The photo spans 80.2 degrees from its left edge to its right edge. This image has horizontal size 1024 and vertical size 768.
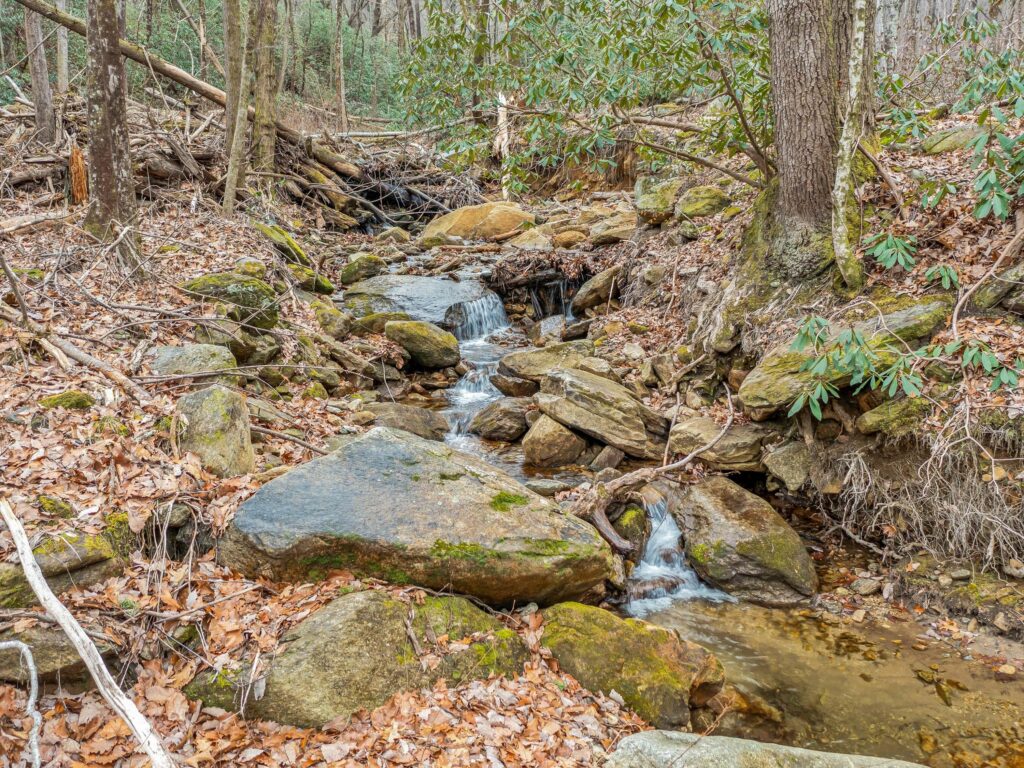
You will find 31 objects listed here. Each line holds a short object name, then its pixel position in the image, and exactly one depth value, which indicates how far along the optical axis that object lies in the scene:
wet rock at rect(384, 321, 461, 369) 10.64
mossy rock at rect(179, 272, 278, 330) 7.77
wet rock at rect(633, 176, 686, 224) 11.64
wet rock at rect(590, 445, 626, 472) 7.64
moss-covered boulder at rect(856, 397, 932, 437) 5.47
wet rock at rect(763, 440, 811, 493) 6.38
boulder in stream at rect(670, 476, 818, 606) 5.76
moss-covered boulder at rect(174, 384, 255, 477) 4.81
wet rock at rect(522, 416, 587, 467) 7.88
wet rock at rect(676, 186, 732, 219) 10.76
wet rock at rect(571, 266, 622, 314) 11.82
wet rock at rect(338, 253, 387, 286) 13.52
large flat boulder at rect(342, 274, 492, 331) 12.21
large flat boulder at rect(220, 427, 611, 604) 4.10
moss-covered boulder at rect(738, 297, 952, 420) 5.80
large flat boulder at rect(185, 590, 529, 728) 3.43
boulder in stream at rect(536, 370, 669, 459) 7.71
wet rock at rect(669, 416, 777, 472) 6.81
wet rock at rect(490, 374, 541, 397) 9.91
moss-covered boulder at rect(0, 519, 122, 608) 3.37
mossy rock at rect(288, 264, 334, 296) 11.61
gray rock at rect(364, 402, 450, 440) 8.06
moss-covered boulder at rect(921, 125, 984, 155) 7.58
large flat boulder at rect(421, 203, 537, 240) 16.67
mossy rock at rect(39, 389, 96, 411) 4.81
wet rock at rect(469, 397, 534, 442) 8.74
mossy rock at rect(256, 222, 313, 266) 11.82
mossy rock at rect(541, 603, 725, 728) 4.09
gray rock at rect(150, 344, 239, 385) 5.89
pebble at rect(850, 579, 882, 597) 5.60
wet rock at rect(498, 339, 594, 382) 9.95
